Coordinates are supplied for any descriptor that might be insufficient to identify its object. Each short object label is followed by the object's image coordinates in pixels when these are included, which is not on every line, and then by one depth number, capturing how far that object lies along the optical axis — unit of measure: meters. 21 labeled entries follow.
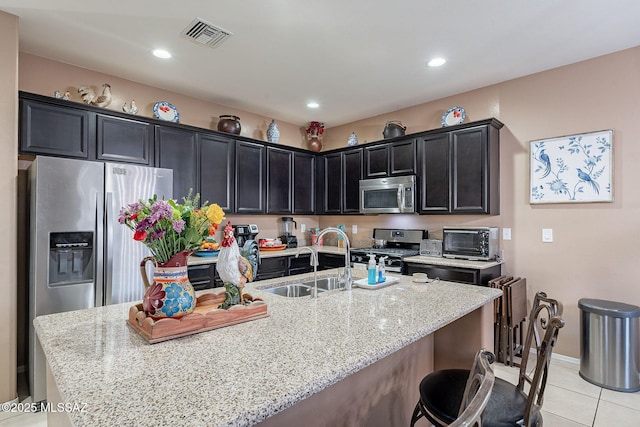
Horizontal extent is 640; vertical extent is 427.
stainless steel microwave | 3.88
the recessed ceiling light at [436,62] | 2.99
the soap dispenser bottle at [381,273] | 2.12
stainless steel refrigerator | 2.36
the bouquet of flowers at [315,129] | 4.95
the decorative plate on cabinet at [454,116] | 3.67
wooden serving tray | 1.17
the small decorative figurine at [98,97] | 3.03
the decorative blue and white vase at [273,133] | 4.44
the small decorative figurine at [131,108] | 3.20
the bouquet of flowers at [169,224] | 1.20
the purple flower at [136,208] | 1.25
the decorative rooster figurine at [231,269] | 1.41
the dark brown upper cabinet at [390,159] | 3.93
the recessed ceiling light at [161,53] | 2.84
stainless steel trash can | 2.51
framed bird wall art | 2.90
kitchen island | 0.80
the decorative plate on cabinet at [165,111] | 3.48
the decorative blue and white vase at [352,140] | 4.64
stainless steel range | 3.72
